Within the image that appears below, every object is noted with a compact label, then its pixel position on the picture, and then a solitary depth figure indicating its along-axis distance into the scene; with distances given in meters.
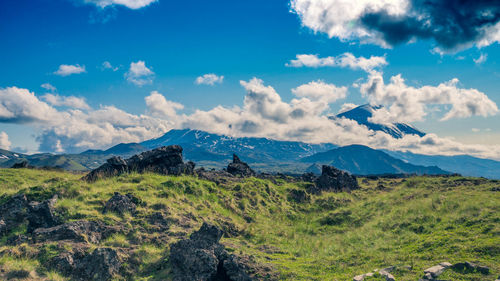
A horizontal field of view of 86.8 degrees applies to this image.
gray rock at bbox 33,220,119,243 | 16.36
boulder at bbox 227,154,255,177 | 59.12
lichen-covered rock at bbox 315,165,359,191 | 56.22
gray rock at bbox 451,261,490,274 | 12.59
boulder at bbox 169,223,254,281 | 14.78
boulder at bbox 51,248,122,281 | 14.16
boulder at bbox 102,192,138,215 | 20.56
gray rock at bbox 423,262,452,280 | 12.70
